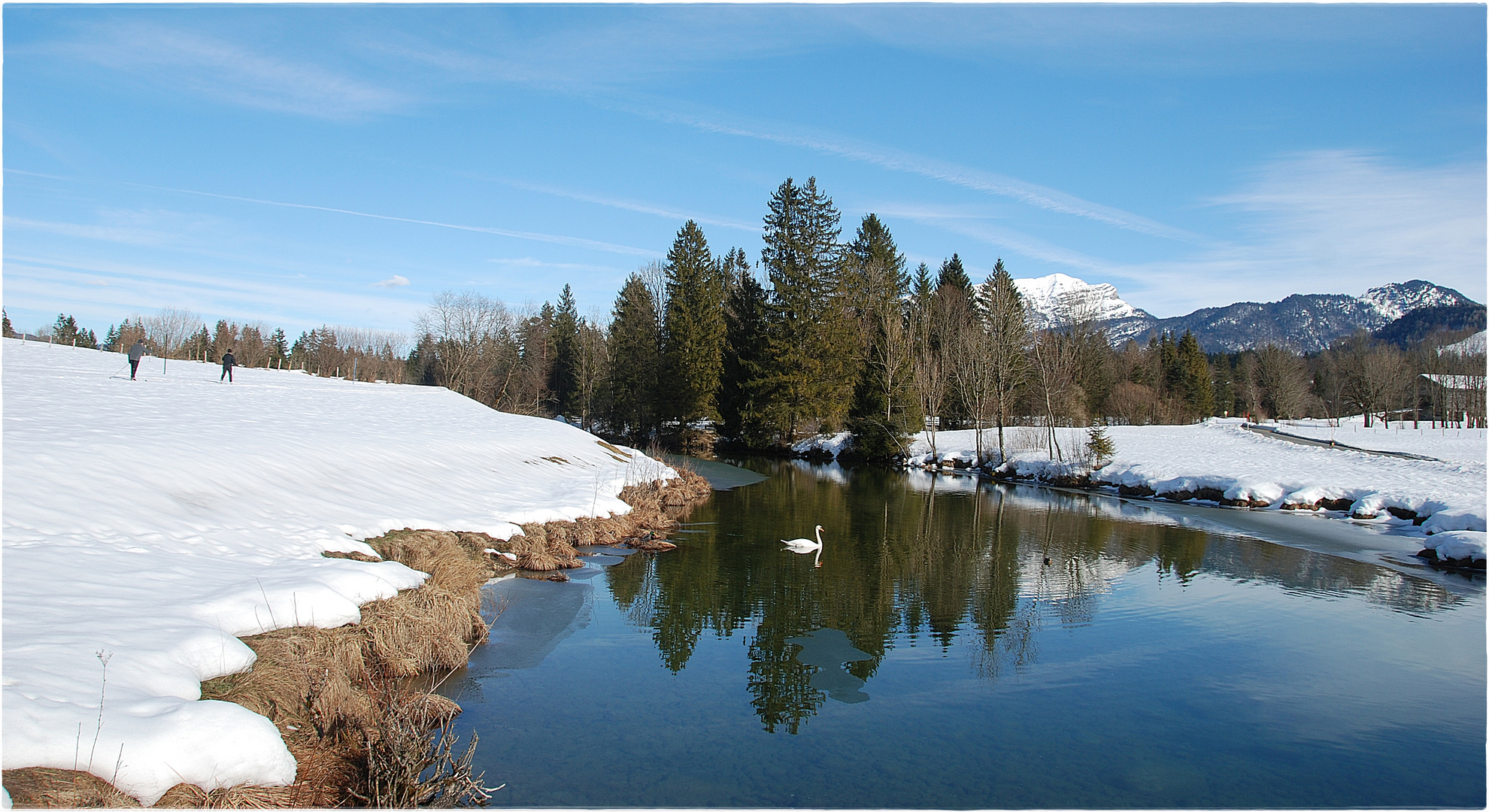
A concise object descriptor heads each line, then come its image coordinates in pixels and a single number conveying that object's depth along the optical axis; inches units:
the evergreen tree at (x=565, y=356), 2689.5
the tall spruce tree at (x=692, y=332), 1900.8
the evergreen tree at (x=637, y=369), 1953.7
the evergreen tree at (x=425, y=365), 3129.9
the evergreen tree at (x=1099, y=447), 1221.1
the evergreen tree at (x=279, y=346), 3479.3
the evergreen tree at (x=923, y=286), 2255.4
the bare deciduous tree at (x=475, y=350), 2349.9
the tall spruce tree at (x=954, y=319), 1718.8
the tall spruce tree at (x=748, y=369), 1800.0
